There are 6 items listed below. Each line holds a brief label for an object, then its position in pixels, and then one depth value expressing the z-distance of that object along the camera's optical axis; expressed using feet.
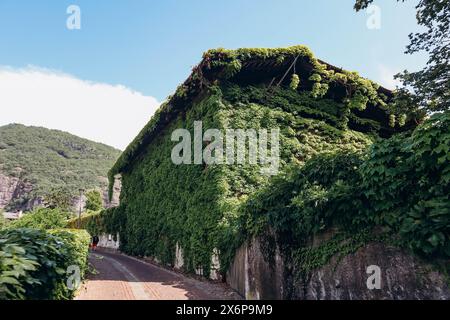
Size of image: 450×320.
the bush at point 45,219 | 75.00
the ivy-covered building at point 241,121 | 39.99
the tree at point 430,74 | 38.58
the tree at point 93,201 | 217.15
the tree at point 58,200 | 214.32
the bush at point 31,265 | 9.93
